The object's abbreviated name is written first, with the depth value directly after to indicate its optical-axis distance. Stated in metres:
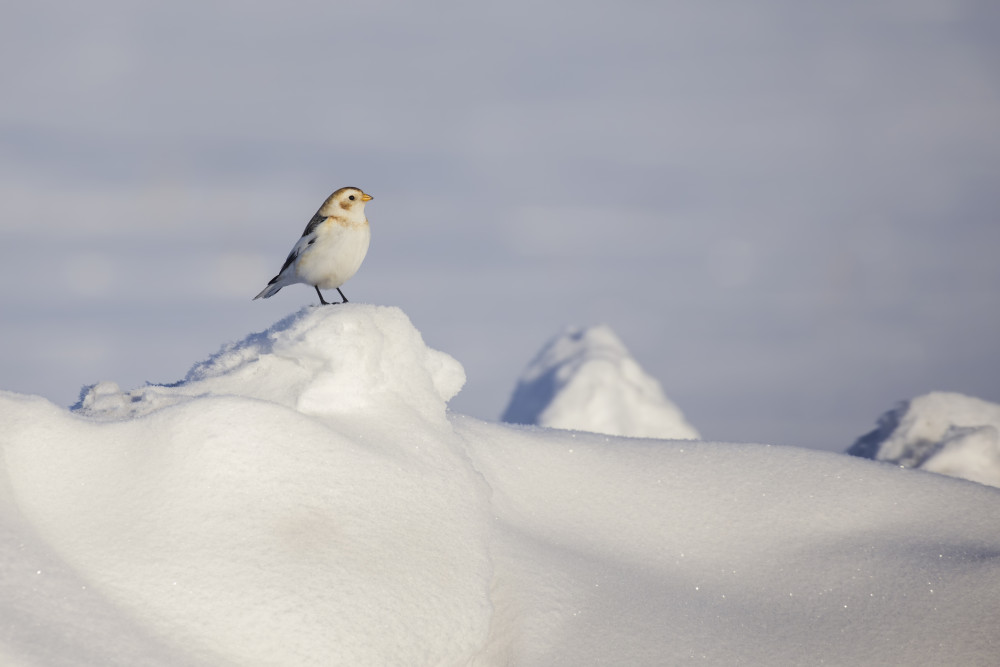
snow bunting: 13.48
